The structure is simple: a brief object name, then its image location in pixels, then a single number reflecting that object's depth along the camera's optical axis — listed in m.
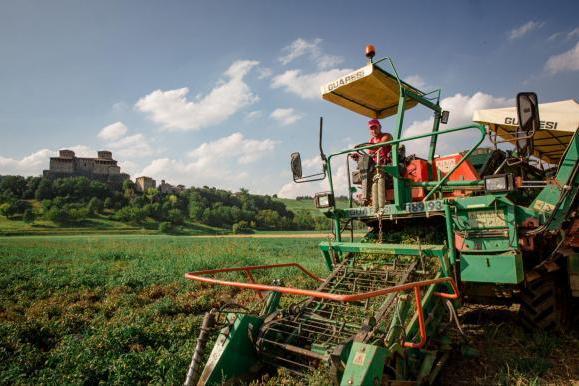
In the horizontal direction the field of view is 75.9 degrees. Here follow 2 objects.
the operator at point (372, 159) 5.30
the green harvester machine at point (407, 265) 3.53
